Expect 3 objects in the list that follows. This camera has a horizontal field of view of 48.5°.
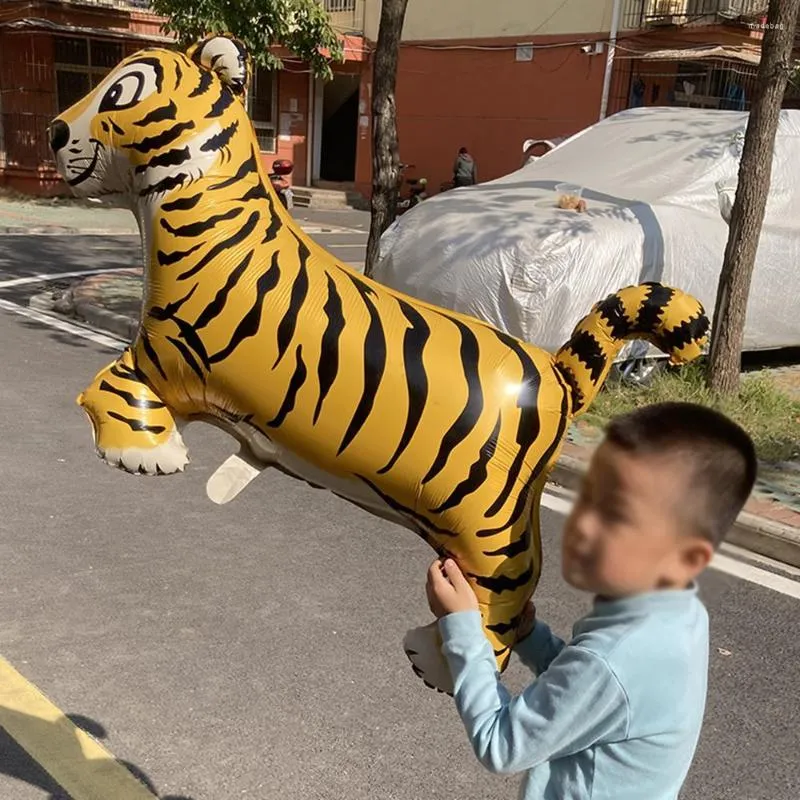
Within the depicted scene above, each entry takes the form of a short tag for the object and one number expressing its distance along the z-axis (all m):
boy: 1.26
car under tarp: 6.05
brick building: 17.30
